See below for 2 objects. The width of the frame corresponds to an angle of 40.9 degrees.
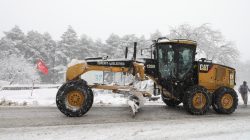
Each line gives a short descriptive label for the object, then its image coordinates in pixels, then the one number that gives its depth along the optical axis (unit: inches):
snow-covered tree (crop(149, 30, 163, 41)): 2504.3
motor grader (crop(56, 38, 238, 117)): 435.2
